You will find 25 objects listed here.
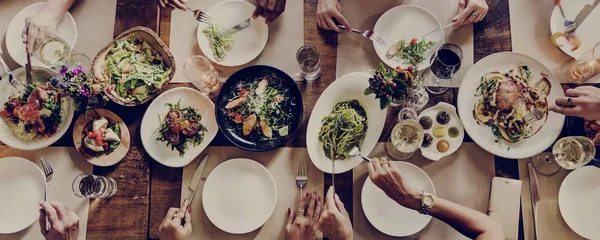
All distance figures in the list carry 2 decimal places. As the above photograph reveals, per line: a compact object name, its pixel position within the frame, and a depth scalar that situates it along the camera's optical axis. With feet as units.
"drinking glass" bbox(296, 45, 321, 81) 7.03
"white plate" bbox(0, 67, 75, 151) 6.81
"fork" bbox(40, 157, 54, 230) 6.88
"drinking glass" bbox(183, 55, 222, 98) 7.00
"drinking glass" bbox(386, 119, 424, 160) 6.71
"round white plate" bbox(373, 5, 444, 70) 7.22
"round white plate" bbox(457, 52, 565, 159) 6.81
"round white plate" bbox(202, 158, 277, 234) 6.79
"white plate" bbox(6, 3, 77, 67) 7.22
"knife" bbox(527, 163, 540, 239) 6.76
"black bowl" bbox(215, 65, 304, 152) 6.81
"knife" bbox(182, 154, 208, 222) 6.94
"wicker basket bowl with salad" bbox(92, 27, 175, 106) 6.91
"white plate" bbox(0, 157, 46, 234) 6.80
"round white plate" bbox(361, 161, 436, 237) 6.73
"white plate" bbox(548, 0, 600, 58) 7.14
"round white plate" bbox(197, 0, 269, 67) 7.23
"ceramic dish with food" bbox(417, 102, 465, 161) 6.88
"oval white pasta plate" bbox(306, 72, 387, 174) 6.75
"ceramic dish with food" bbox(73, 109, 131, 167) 6.88
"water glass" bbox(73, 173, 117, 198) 6.70
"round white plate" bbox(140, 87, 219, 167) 6.88
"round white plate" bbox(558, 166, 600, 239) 6.68
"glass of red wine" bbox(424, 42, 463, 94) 6.76
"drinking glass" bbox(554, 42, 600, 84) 6.88
